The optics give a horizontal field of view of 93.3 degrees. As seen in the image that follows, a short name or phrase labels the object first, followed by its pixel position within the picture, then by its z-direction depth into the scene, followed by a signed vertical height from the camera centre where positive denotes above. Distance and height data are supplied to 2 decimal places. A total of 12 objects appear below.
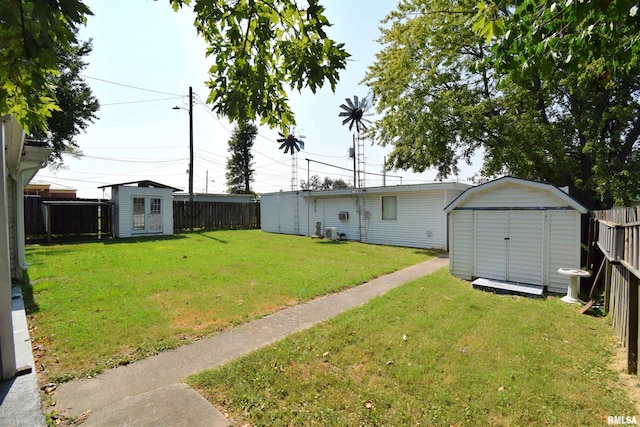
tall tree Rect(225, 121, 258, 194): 39.19 +5.75
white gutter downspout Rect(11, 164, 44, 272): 6.74 -0.17
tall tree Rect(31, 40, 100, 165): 18.45 +6.72
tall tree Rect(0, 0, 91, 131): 1.43 +0.92
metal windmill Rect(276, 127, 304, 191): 22.64 +5.40
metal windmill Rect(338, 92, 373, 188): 24.19 +7.88
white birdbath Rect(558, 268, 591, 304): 5.67 -1.46
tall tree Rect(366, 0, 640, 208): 10.56 +3.85
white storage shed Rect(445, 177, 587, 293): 6.28 -0.53
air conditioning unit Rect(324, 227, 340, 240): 15.62 -1.20
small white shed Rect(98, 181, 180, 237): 15.17 +0.12
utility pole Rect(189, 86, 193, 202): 18.61 +4.79
